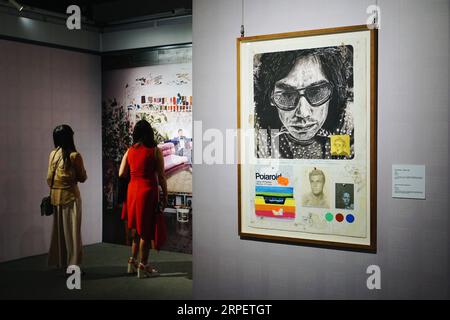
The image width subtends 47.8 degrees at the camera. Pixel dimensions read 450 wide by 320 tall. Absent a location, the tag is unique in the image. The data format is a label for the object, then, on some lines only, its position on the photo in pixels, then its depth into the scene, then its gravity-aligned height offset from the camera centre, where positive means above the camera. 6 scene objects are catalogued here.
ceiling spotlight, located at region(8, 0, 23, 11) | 5.33 +1.54
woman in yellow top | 5.14 -0.46
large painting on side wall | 6.27 +0.50
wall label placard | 2.59 -0.16
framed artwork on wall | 2.72 +0.07
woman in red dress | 5.04 -0.31
